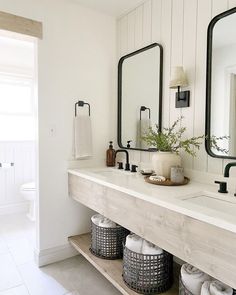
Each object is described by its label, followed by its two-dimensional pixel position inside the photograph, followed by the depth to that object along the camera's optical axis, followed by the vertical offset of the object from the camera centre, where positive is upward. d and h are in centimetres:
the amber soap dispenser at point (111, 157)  246 -22
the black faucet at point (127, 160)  229 -24
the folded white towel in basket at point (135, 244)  169 -74
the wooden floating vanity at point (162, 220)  103 -45
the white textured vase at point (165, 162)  179 -19
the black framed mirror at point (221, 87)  156 +32
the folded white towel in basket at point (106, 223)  204 -73
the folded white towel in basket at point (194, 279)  140 -82
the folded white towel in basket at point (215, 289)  126 -79
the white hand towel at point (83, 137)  231 -2
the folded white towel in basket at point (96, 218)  212 -72
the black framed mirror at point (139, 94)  209 +38
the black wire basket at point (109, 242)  201 -87
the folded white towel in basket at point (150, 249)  163 -75
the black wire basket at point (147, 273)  161 -90
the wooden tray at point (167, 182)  165 -32
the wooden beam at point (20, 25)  196 +90
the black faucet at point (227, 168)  138 -18
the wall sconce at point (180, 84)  177 +37
